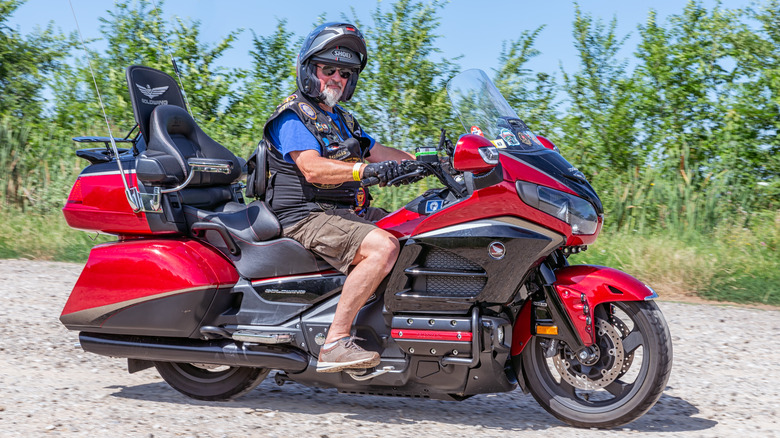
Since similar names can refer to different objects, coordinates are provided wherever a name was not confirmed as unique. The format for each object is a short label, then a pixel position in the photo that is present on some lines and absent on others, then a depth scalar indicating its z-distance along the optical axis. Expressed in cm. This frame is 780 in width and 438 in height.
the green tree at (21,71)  1691
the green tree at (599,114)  1285
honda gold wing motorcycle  411
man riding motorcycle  430
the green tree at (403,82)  1331
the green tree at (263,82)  1441
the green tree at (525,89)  1337
